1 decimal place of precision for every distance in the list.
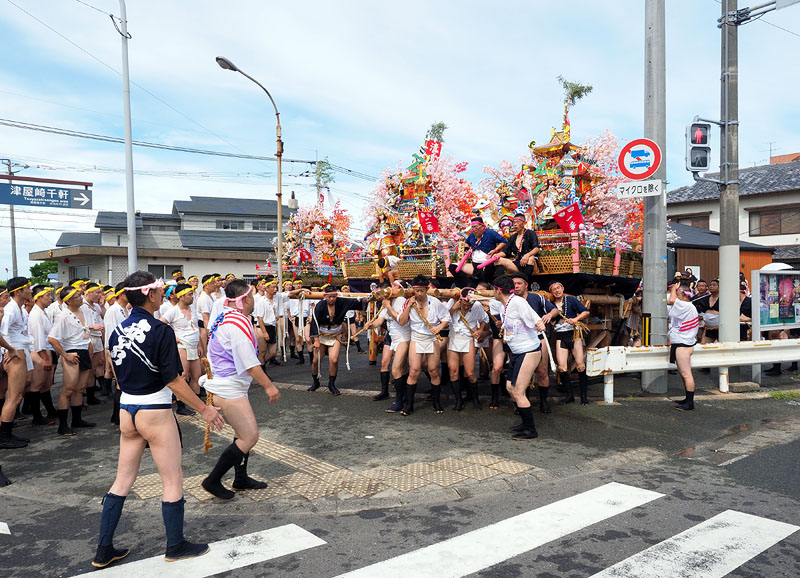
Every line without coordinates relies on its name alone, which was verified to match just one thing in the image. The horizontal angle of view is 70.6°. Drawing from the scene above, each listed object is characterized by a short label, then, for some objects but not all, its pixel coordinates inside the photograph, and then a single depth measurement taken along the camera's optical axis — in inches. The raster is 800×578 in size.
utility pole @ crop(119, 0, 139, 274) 621.6
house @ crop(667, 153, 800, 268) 1013.2
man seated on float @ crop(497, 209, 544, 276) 346.0
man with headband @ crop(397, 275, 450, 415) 325.4
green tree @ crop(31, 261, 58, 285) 1827.8
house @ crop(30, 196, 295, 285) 1253.7
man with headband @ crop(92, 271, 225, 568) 152.3
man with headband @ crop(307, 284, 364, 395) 389.1
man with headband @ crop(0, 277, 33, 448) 262.1
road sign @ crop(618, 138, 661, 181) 356.2
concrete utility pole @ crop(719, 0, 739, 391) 391.9
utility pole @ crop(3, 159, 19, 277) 1378.7
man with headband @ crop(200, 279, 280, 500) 190.5
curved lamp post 580.4
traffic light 375.9
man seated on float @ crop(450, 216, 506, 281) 366.3
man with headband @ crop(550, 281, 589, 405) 339.6
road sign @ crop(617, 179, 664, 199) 354.6
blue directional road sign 790.5
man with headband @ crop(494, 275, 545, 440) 264.7
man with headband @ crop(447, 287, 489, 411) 328.5
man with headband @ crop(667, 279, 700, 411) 328.7
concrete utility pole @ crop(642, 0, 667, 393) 363.3
